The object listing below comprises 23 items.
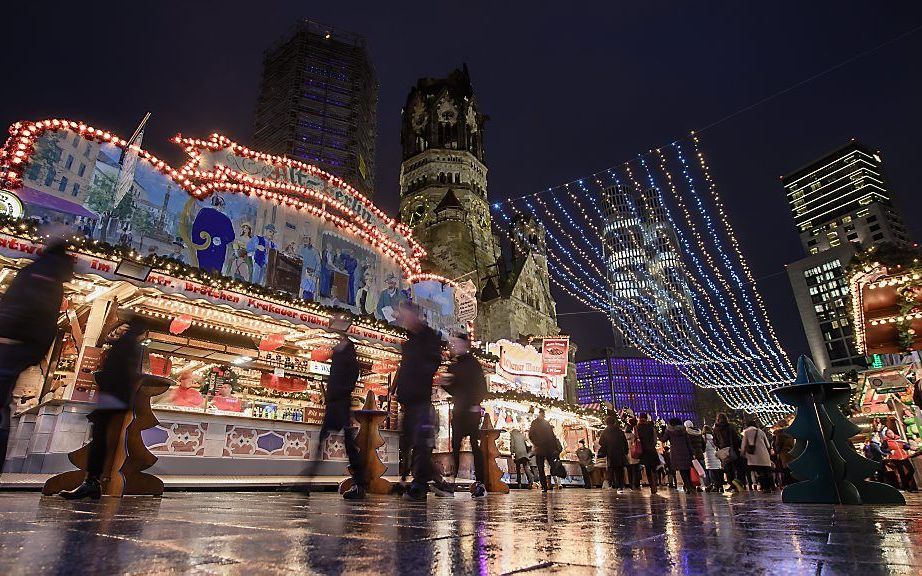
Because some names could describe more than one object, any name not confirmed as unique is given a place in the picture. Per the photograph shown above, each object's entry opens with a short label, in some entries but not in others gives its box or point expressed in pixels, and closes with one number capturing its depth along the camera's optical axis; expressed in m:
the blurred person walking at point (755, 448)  10.58
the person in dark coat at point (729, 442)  11.45
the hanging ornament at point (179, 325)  11.07
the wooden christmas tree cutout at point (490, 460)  9.38
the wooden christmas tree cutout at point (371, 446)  7.76
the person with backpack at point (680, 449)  10.91
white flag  11.51
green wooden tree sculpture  5.32
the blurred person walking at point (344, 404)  5.90
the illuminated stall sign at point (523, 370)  21.39
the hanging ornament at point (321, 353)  13.23
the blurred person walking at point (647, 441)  11.71
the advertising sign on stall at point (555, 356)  23.48
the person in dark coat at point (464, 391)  6.80
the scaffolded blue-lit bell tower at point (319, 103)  42.75
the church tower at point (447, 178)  43.66
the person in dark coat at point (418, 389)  5.64
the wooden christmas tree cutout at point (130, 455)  5.77
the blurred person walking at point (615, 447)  12.61
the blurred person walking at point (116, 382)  5.44
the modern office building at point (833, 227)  79.12
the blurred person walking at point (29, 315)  3.99
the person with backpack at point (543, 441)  11.11
